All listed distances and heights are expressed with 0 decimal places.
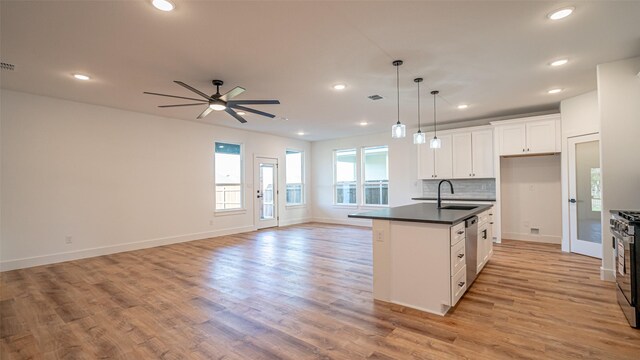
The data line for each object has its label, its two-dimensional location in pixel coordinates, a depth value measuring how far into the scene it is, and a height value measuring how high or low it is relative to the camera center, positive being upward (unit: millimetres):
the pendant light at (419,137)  3943 +604
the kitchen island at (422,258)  2750 -768
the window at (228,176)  7245 +201
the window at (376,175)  8297 +207
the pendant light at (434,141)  4275 +602
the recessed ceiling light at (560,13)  2454 +1433
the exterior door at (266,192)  8078 -259
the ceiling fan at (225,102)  3533 +1062
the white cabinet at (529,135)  5395 +869
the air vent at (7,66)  3460 +1453
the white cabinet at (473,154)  6176 +588
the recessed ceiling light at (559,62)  3488 +1433
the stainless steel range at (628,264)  2434 -755
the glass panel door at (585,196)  4617 -260
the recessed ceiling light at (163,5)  2285 +1438
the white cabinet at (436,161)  6703 +494
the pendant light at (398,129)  3441 +629
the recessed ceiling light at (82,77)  3838 +1454
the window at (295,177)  9266 +196
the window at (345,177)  8977 +175
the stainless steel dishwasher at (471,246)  3219 -754
